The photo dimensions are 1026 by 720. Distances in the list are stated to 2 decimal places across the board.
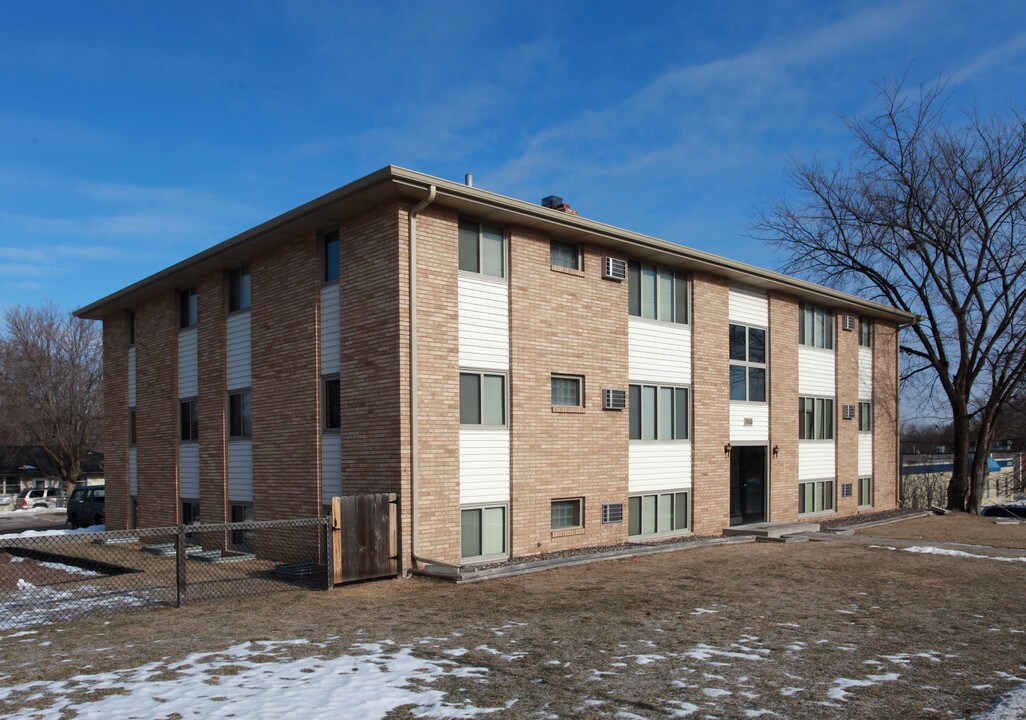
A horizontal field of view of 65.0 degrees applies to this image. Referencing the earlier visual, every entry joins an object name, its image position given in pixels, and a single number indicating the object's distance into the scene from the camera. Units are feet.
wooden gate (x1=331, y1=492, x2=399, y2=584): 38.60
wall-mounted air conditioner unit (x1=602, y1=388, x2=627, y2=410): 52.95
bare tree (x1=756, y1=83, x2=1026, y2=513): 89.45
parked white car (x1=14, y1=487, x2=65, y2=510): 152.05
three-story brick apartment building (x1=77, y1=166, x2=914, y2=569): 43.50
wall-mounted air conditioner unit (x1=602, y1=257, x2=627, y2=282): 53.47
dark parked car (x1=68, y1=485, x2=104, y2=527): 83.05
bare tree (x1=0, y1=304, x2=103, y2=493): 160.25
